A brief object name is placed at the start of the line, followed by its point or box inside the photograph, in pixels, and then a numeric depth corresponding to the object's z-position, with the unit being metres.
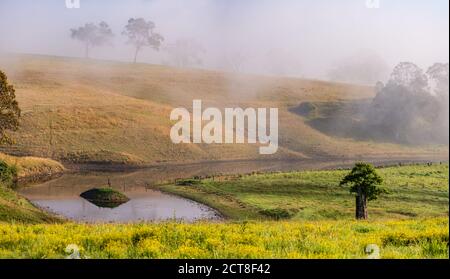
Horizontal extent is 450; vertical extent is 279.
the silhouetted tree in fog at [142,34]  166.07
